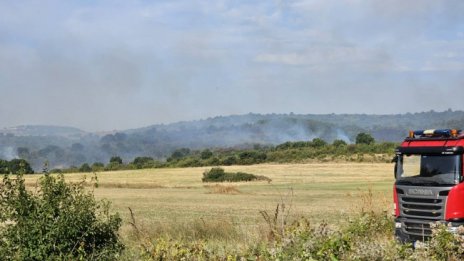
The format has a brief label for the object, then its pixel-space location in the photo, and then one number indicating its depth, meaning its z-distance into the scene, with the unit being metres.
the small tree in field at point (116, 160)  101.72
